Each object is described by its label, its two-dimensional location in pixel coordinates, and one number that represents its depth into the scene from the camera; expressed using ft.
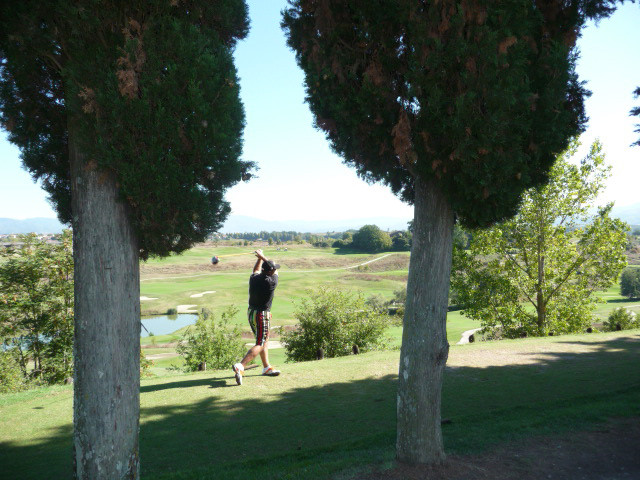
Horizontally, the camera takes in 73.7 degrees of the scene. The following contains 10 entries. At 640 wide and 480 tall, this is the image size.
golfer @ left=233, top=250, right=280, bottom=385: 26.96
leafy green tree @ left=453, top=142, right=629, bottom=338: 57.21
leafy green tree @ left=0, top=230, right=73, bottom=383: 46.37
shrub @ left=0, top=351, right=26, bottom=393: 42.81
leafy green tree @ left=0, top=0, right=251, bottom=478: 12.25
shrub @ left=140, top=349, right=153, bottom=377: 49.20
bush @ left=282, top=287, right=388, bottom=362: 48.73
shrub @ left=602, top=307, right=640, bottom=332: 74.00
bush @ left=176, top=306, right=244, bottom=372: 47.88
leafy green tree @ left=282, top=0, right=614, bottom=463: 12.98
